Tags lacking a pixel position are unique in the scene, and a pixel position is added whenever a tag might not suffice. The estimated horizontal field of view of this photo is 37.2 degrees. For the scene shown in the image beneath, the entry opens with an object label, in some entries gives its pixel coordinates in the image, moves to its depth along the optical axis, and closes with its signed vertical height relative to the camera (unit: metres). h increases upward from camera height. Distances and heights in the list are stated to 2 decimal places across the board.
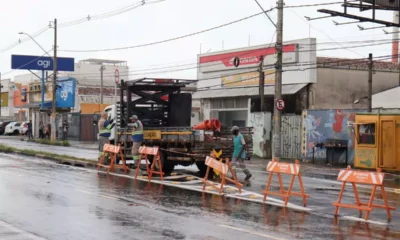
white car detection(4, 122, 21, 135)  64.50 -0.04
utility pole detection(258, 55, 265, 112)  32.59 +2.59
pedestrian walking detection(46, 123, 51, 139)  54.13 -0.25
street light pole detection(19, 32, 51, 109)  60.00 +3.25
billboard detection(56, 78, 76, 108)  61.06 +3.67
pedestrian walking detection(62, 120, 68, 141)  52.90 -0.04
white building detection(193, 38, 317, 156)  36.69 +3.37
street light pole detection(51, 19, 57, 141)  46.47 +2.12
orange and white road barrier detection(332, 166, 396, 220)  11.52 -0.93
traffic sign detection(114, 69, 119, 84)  20.70 +1.83
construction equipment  19.25 +0.35
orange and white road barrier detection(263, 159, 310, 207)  13.15 -0.89
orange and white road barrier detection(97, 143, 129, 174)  20.39 -0.95
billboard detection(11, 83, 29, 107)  72.69 +4.35
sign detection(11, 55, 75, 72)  65.38 +7.37
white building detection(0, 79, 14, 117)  82.04 +3.64
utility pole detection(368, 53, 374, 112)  29.33 +2.53
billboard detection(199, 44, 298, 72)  38.28 +5.23
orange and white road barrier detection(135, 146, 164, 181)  18.17 -0.81
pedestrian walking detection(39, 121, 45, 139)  54.87 -0.26
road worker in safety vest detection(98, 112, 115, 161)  22.47 +0.08
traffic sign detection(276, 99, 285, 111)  25.07 +1.18
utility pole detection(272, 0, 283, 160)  24.81 +2.44
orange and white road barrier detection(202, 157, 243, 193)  15.01 -0.94
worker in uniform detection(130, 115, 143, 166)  20.03 -0.22
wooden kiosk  23.42 -0.30
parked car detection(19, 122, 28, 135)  62.31 -0.02
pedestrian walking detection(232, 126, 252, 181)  17.94 -0.54
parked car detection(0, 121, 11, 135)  65.25 +0.17
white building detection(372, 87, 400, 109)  36.01 +2.16
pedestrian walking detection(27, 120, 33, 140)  53.90 -0.37
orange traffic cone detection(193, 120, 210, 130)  19.14 +0.15
